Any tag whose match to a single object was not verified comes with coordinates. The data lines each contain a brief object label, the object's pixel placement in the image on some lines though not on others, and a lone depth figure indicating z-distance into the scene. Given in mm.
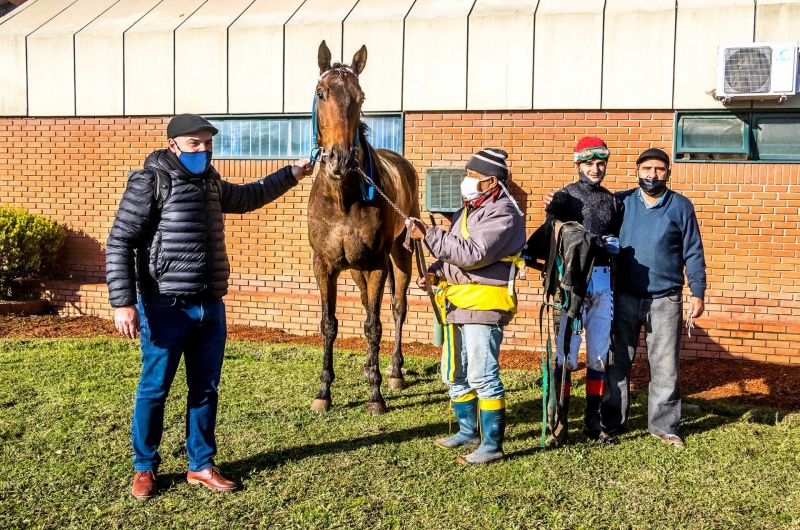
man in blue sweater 5414
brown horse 5477
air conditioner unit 7812
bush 10023
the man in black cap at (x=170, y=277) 4180
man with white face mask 4617
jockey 5246
